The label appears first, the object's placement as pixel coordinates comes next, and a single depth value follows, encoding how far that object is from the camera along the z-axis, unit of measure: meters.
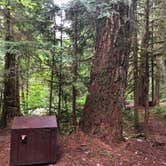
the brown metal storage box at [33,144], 2.82
